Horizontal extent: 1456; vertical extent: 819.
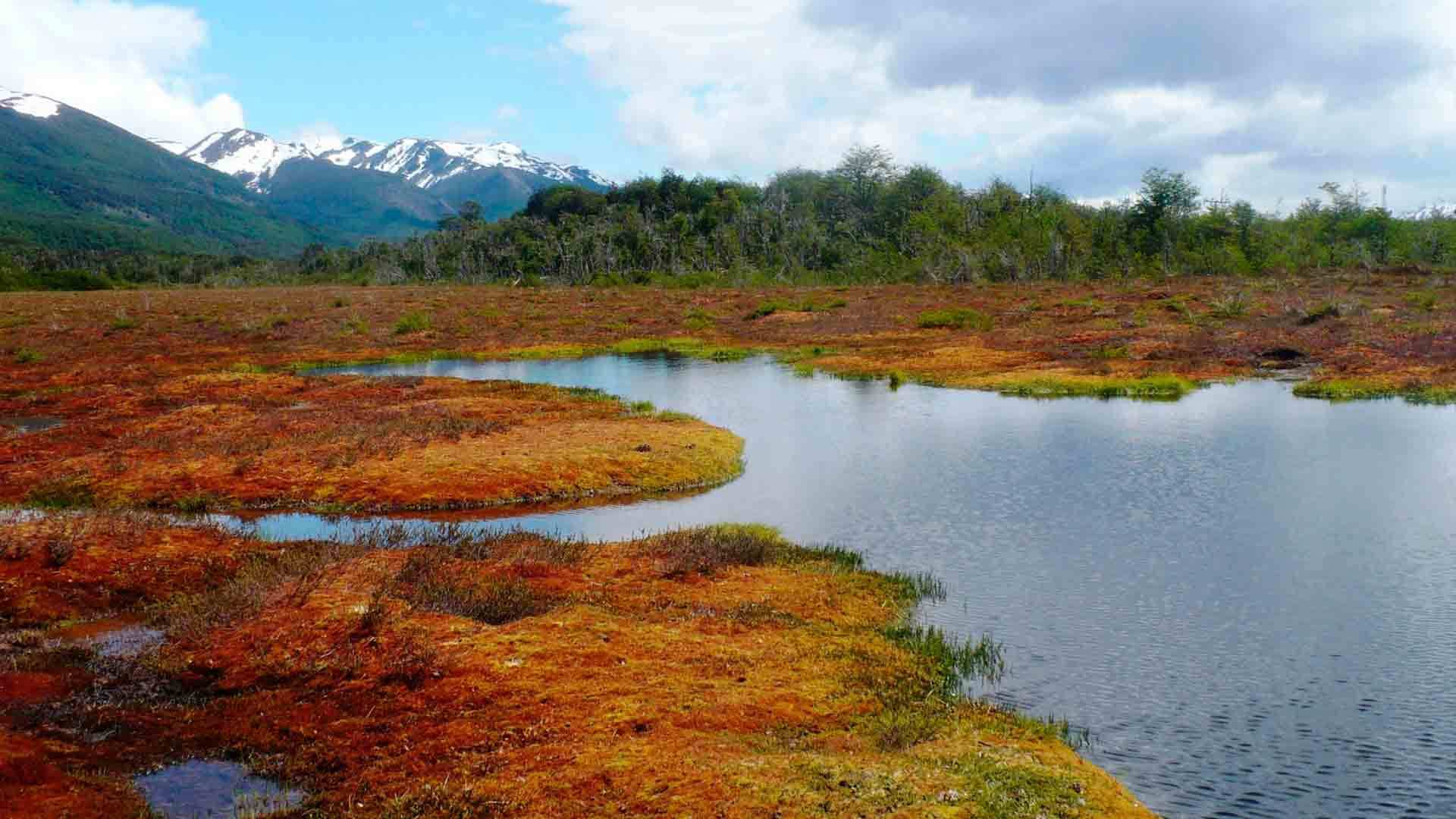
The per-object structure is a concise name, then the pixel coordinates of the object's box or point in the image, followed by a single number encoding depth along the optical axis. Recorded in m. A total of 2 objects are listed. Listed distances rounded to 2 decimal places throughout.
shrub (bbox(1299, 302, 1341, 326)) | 54.44
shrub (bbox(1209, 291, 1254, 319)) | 58.73
